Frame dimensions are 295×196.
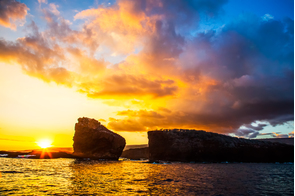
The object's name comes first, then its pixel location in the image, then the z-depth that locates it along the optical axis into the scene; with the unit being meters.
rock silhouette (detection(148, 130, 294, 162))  102.56
